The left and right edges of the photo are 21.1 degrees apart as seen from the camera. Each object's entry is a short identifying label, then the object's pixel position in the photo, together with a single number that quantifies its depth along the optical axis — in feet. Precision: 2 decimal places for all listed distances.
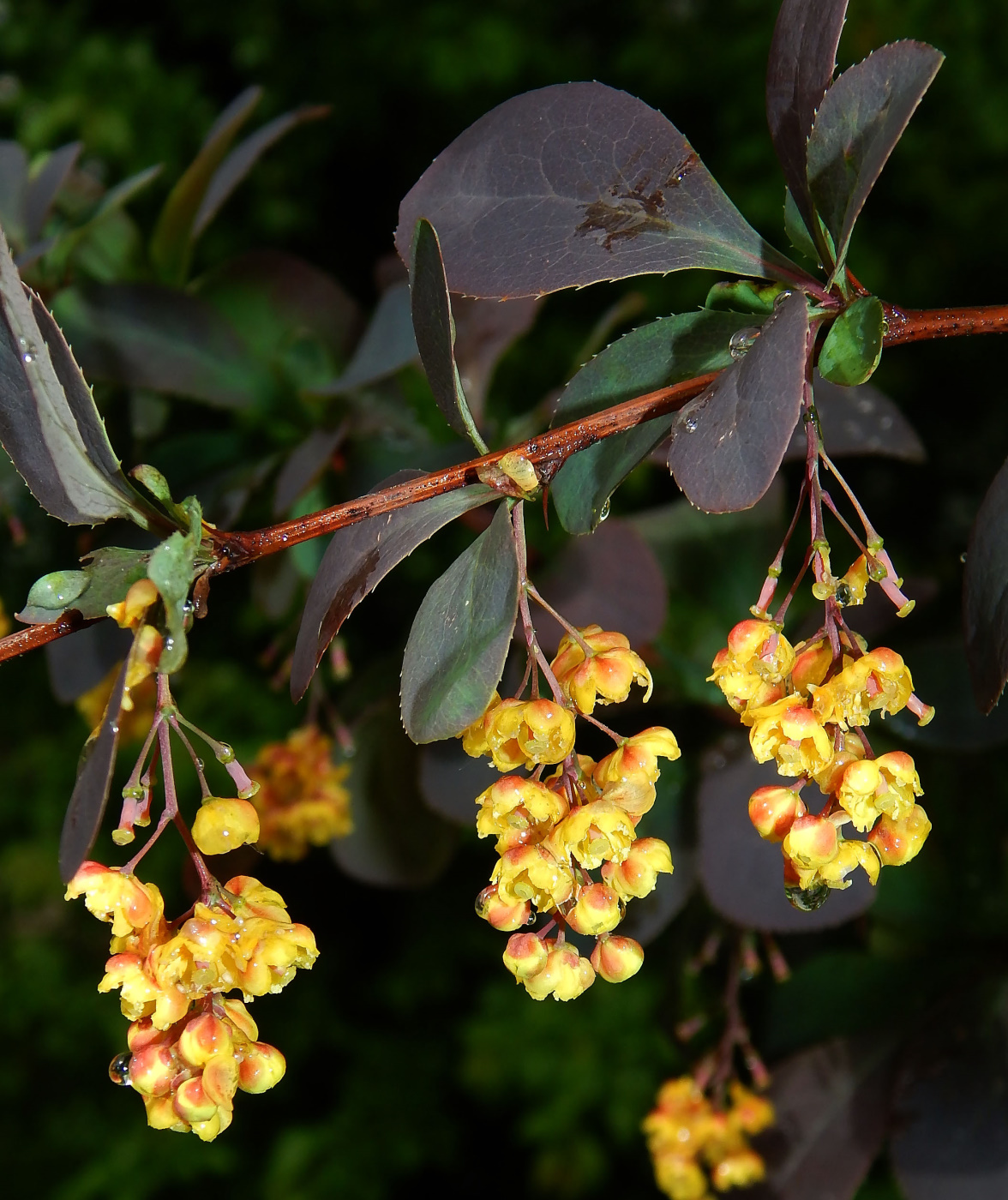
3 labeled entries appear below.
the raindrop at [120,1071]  0.91
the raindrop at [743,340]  0.91
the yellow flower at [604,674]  0.89
